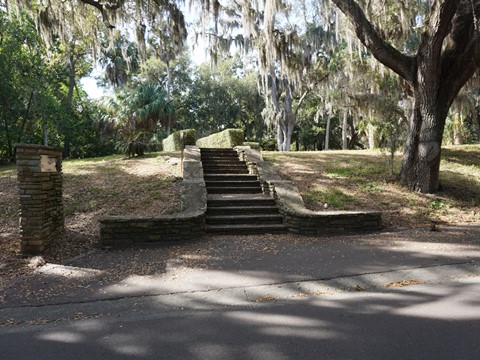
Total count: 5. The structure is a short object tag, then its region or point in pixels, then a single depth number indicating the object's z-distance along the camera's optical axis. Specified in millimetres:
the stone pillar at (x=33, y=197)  5008
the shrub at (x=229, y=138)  13953
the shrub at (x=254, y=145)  15123
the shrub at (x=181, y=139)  15777
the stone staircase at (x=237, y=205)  6555
